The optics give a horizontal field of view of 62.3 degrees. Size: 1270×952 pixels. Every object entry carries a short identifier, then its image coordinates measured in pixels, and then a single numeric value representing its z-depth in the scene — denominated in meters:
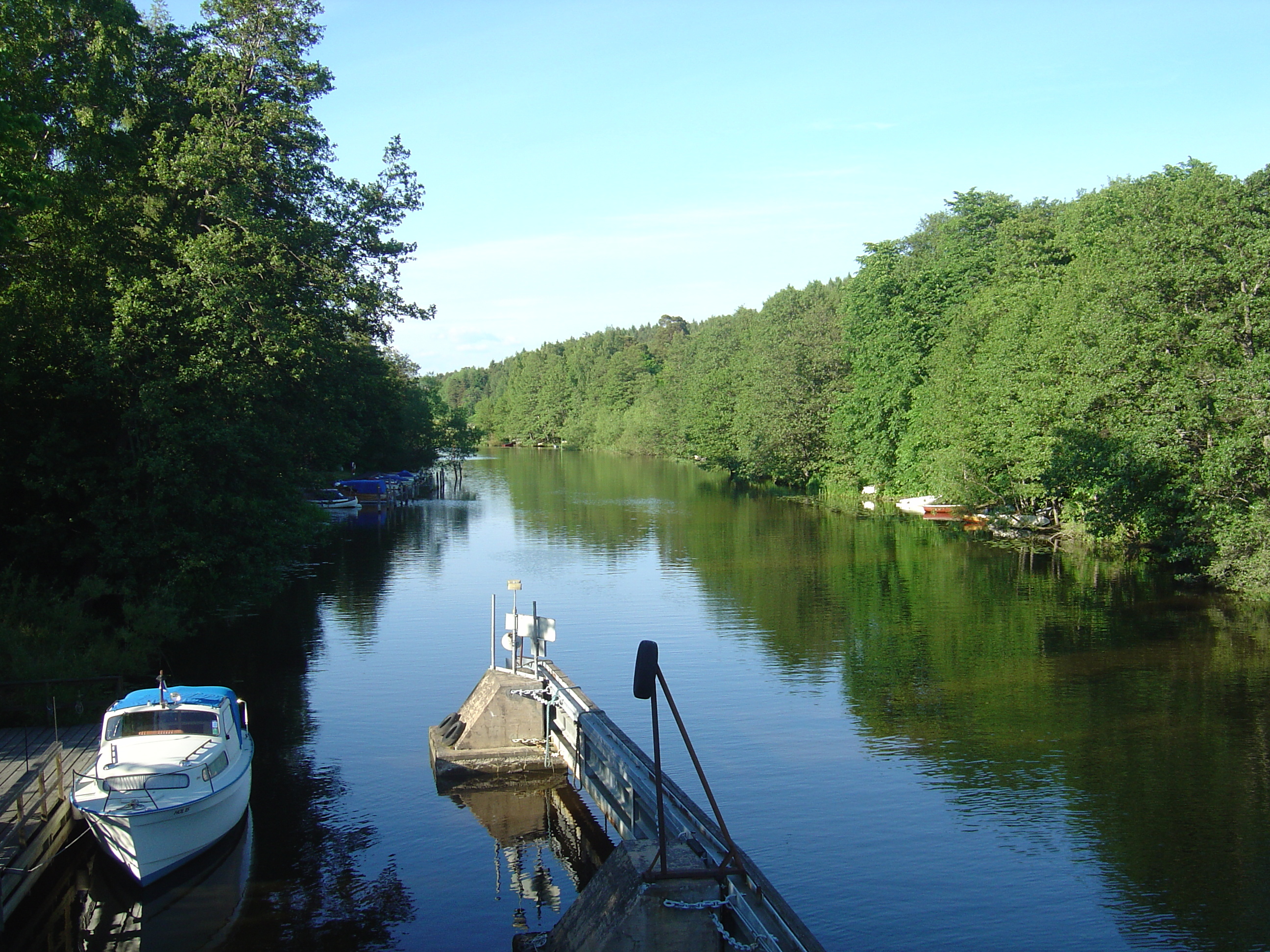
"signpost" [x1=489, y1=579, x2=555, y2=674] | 18.25
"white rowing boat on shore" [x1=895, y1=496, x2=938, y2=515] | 56.22
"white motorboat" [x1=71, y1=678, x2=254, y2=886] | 13.24
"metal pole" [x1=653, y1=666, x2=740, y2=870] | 8.82
